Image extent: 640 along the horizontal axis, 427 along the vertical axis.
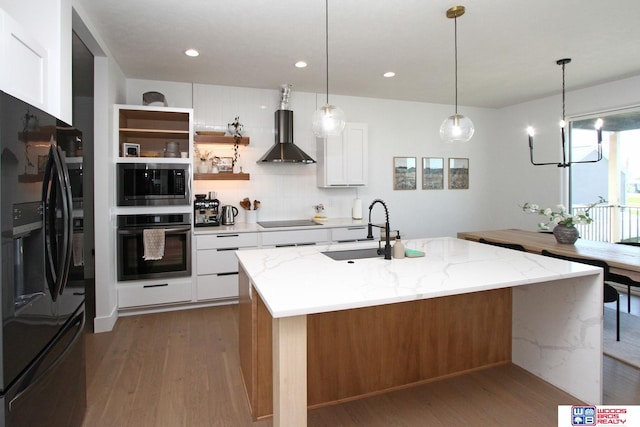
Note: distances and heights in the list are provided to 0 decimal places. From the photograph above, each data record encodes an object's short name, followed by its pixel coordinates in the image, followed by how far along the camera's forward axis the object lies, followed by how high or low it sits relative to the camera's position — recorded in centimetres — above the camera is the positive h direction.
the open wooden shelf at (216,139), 422 +88
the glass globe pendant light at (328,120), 268 +69
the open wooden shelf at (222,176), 428 +44
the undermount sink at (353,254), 241 -29
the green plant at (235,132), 443 +101
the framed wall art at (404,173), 546 +60
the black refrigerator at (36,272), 124 -24
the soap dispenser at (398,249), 234 -25
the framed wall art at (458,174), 584 +62
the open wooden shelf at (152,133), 376 +87
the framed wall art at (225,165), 451 +60
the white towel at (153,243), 369 -32
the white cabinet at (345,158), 472 +72
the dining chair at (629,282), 293 -58
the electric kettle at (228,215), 441 -3
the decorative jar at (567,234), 338 -21
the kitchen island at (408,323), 157 -69
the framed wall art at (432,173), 565 +62
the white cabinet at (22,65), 141 +67
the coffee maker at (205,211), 427 +2
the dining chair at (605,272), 272 -46
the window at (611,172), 466 +54
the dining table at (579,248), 268 -33
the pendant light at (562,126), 299 +73
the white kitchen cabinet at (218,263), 395 -57
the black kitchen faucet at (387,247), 231 -23
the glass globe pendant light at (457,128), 282 +67
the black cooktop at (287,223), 438 -14
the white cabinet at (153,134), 372 +87
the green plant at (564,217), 330 -5
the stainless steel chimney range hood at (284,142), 431 +88
